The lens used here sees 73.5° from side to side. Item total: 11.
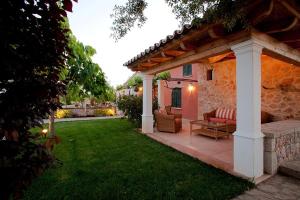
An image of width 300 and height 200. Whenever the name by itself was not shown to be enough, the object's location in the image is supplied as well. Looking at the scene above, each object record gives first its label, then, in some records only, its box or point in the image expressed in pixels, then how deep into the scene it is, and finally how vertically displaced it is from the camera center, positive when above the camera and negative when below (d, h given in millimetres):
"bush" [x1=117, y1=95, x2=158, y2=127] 9203 -220
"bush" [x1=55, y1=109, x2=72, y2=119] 15592 -924
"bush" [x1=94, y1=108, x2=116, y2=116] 17406 -837
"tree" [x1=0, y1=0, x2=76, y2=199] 1270 +154
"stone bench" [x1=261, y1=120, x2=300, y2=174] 3992 -886
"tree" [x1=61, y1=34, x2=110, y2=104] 6629 +938
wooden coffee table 6707 -994
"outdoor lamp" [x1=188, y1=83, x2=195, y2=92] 12220 +946
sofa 7152 -578
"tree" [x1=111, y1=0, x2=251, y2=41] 2418 +1204
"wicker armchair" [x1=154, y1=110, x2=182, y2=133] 8148 -836
